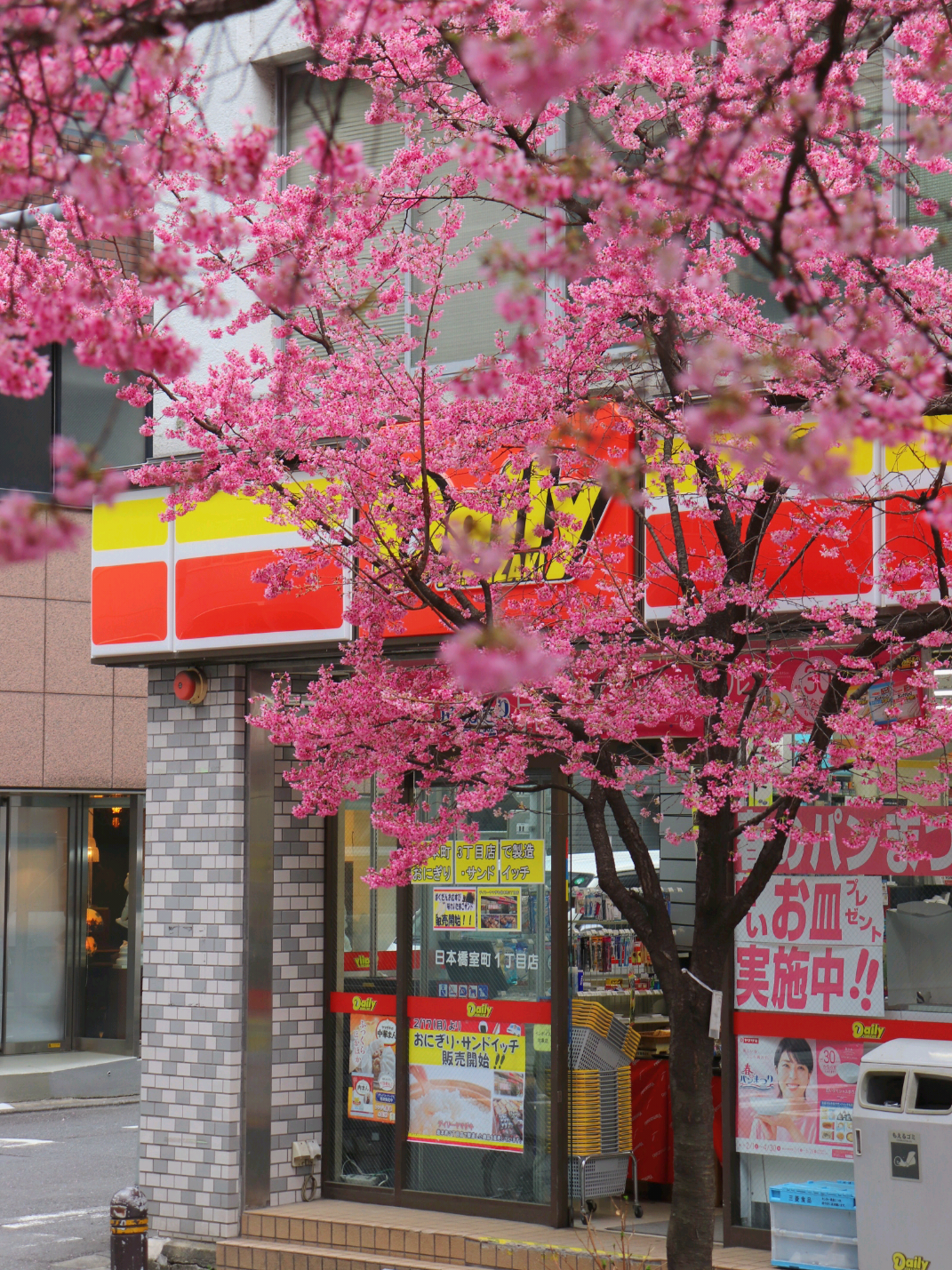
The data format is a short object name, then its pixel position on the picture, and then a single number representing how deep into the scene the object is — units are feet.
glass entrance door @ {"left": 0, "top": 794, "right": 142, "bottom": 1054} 61.87
